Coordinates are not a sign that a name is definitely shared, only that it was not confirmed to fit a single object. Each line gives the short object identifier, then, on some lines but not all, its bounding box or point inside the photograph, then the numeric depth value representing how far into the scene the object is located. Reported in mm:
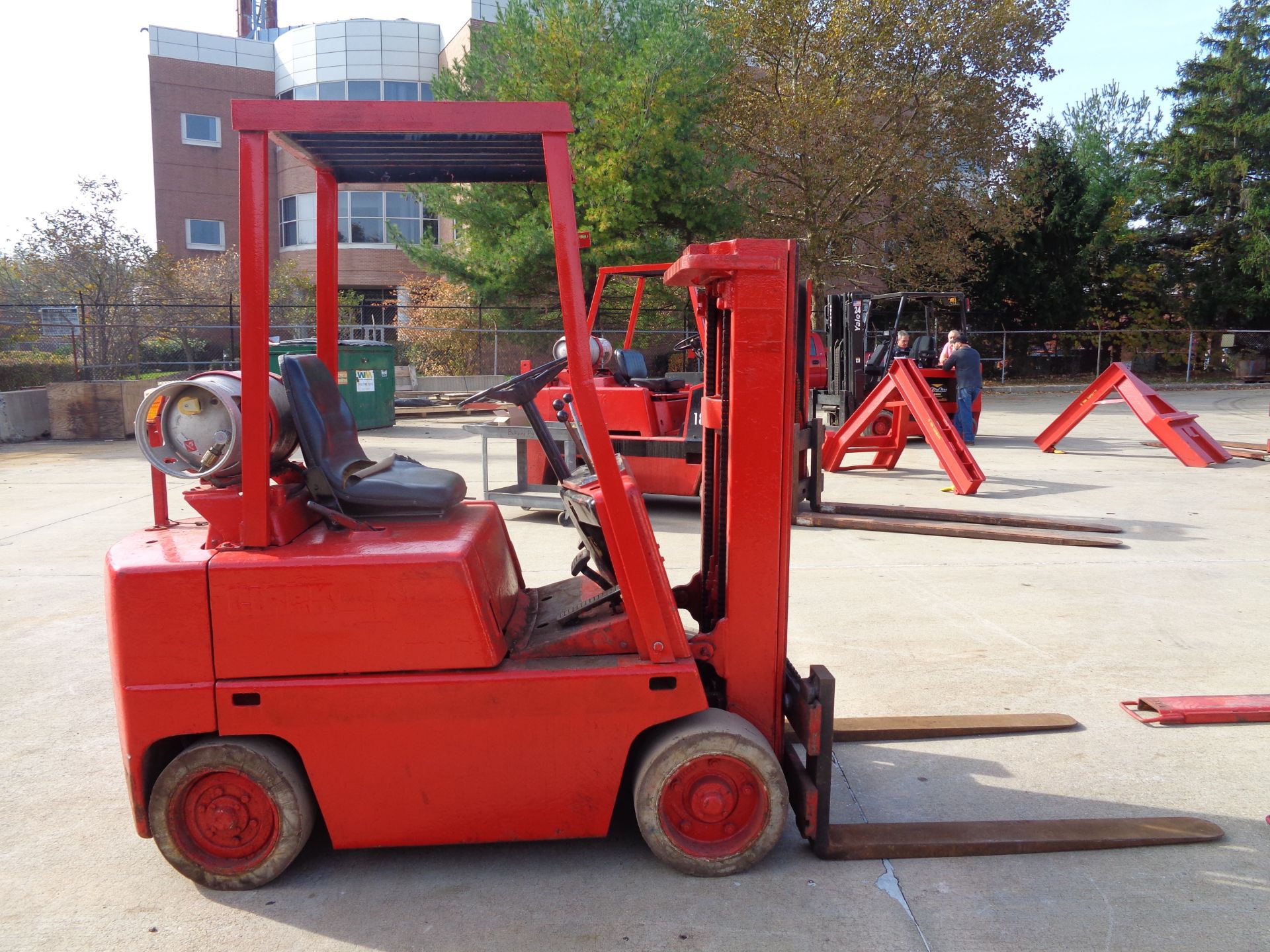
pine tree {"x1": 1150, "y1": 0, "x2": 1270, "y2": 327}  33562
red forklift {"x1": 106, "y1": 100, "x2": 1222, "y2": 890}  3051
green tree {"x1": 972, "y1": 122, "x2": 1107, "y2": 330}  31016
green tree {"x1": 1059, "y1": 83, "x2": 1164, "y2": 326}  32312
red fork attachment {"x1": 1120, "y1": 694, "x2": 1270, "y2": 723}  4543
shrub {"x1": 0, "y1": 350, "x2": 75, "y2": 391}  20703
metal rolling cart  9492
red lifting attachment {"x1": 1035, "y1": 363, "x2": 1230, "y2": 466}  13609
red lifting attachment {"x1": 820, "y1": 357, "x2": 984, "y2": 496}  11391
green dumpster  18953
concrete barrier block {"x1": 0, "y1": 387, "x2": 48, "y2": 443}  17109
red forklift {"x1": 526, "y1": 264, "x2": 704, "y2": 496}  9555
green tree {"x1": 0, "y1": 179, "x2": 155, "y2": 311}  22266
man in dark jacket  15781
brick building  32469
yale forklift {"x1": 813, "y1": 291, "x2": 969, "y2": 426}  16078
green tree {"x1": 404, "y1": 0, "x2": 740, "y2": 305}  20875
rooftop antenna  38812
